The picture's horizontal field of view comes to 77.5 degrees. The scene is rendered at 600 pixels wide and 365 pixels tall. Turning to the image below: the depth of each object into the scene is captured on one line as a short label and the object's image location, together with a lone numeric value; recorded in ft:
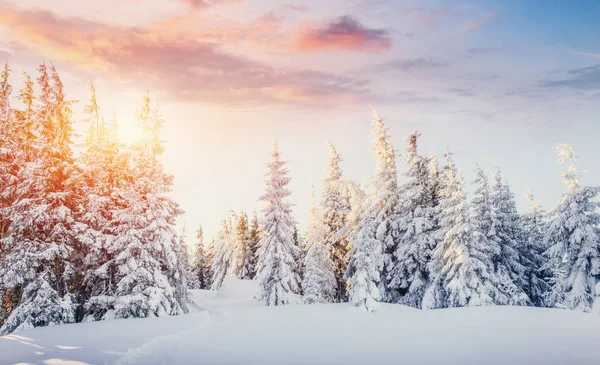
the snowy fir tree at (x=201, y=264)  240.32
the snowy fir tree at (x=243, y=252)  182.39
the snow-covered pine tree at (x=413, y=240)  86.89
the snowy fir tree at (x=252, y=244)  183.52
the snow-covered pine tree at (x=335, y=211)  114.32
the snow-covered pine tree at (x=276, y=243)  97.91
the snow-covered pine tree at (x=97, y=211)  68.33
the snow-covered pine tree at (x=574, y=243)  80.89
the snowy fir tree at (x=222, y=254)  209.05
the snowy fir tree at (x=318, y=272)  104.17
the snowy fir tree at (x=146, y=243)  67.00
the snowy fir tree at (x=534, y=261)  101.60
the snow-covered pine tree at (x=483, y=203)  95.45
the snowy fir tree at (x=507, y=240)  87.45
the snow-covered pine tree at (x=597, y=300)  79.30
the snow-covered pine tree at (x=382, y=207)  85.71
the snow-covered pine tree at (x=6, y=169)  68.85
